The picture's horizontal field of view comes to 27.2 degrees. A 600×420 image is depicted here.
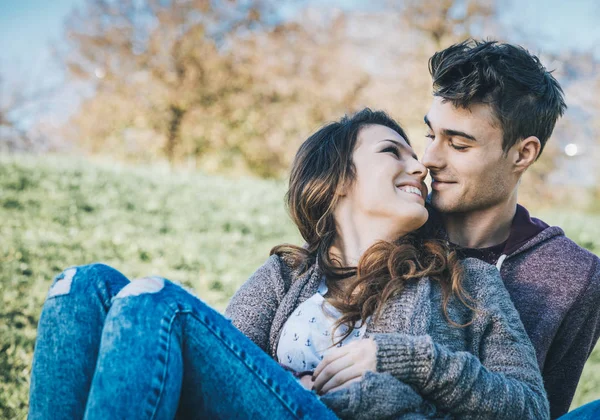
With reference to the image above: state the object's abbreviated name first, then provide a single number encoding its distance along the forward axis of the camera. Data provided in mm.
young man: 1672
